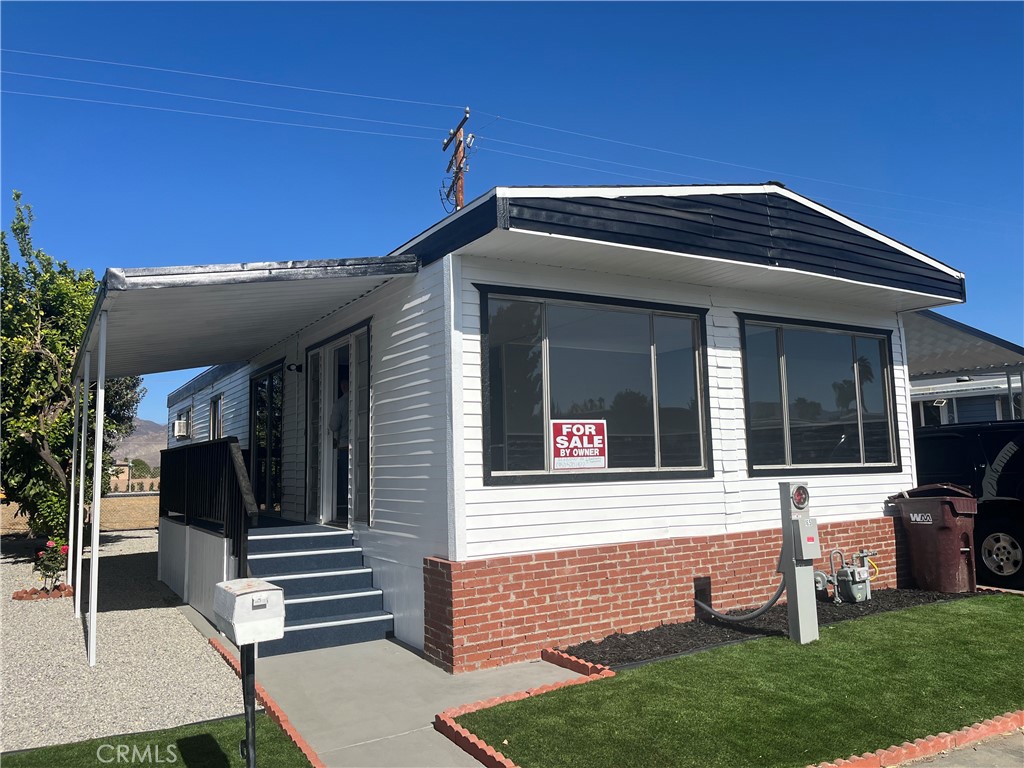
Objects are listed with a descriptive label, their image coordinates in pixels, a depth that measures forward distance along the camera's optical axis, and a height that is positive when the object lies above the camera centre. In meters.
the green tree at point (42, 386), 10.99 +1.18
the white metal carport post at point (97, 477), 5.84 -0.13
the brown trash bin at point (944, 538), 8.10 -1.11
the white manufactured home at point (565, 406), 6.00 +0.41
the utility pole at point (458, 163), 16.00 +6.41
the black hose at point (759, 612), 6.38 -1.47
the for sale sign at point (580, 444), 6.46 +0.04
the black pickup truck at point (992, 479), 8.49 -0.51
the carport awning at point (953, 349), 10.09 +1.35
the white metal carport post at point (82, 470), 7.56 -0.09
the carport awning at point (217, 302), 5.67 +1.43
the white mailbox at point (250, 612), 3.27 -0.70
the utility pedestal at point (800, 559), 6.12 -0.99
